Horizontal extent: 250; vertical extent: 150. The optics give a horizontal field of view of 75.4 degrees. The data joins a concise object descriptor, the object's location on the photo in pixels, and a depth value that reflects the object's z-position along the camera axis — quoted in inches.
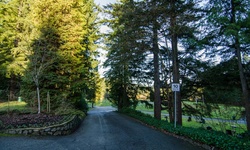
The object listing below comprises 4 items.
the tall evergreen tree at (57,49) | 414.6
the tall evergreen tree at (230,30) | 221.3
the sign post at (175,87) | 278.7
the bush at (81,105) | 593.2
